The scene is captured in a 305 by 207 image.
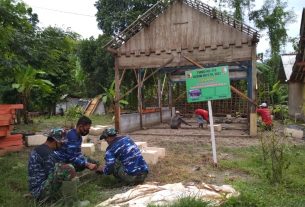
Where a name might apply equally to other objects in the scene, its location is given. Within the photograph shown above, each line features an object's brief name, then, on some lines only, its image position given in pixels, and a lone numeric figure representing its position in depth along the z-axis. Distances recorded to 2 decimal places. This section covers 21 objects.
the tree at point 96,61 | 16.23
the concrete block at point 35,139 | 7.58
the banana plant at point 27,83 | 10.35
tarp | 3.53
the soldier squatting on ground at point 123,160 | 4.42
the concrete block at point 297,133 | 8.73
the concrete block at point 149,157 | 5.63
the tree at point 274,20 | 21.78
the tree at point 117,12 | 15.77
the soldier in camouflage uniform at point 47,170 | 3.68
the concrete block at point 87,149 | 6.61
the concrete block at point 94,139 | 8.20
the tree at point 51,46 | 6.77
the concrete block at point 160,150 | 6.05
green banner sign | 5.57
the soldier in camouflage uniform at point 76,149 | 4.57
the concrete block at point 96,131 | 9.60
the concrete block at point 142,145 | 6.34
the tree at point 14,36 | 5.71
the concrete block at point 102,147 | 7.04
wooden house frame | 9.15
